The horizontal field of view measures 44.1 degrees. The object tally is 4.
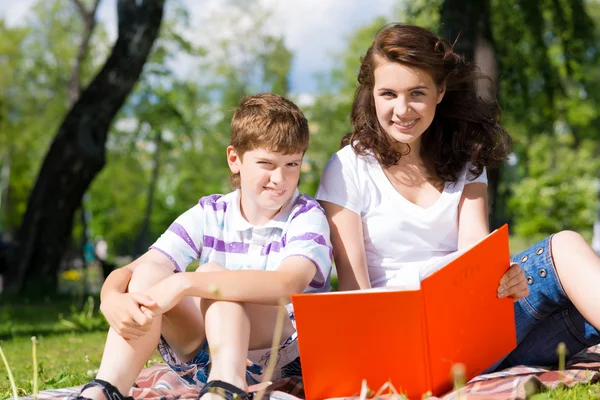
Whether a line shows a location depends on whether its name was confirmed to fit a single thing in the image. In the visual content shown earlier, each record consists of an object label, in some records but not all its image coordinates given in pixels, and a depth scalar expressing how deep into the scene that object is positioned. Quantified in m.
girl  2.81
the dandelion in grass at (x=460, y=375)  2.32
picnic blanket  2.40
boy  2.29
